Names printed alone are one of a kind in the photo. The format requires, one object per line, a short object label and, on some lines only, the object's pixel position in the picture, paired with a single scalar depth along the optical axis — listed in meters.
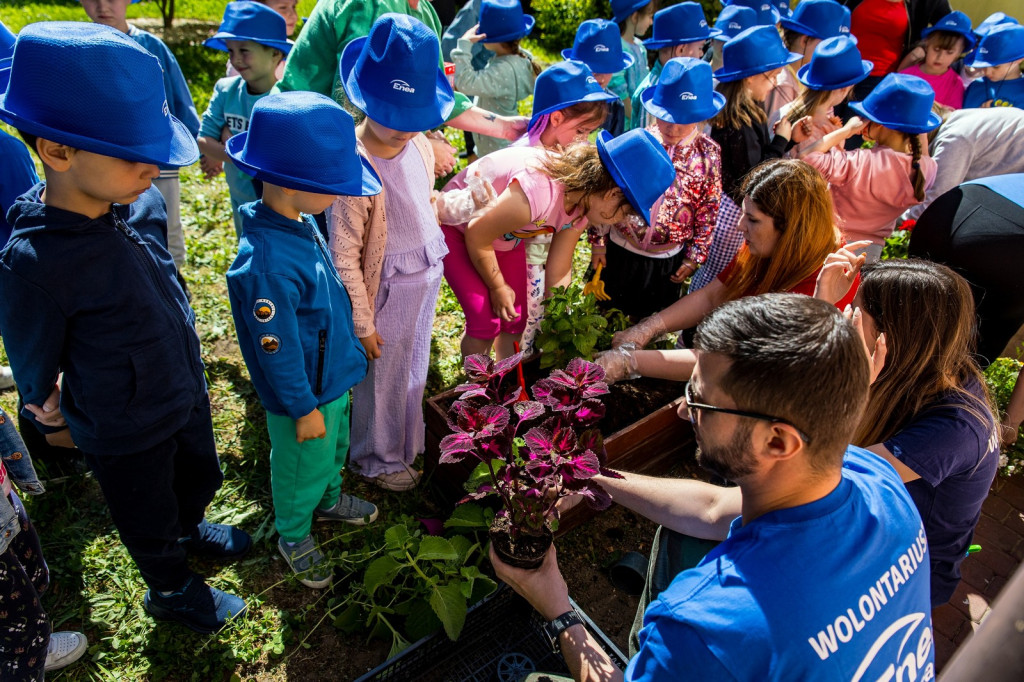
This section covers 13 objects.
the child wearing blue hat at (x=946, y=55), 5.47
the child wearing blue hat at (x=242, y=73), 3.36
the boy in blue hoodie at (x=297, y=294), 1.96
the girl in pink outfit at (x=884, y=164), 3.50
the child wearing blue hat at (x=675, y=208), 3.41
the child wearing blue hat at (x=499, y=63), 4.54
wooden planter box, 2.76
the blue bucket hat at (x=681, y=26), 4.70
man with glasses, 1.24
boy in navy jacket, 1.60
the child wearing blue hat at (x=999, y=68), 5.35
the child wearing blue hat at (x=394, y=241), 2.26
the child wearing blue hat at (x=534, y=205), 2.65
